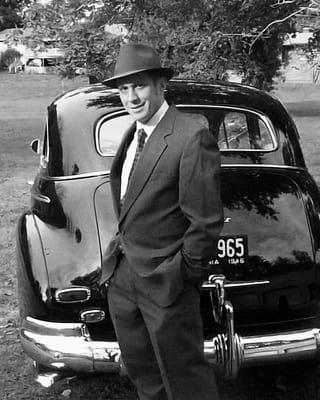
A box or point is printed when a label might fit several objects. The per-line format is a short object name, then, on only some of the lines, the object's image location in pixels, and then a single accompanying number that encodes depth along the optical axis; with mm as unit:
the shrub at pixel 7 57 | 59500
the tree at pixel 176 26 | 7871
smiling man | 2865
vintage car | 3771
